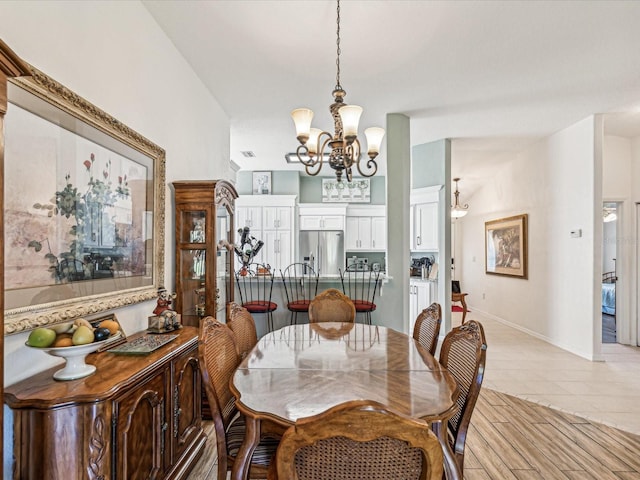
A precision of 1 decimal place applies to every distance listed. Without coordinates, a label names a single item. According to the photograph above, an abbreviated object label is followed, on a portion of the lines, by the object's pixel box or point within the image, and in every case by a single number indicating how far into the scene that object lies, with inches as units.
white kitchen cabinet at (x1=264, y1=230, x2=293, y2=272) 284.7
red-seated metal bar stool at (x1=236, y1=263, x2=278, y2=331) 167.6
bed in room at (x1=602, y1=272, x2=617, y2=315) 268.5
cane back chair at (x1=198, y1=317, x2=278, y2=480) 59.7
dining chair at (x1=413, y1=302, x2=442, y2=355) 90.1
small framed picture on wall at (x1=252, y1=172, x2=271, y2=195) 291.0
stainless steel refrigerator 292.4
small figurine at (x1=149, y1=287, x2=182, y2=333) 85.0
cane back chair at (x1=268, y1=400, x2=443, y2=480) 34.7
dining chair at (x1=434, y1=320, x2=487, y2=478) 61.9
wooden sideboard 48.1
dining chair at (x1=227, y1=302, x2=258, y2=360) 87.0
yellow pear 51.6
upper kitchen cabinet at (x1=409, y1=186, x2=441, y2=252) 212.7
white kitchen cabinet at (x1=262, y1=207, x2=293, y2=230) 286.8
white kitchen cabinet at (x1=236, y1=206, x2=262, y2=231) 286.4
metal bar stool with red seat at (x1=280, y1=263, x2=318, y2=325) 168.6
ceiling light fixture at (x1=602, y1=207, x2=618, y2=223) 234.2
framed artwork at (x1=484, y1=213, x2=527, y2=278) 234.2
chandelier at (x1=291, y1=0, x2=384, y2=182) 89.7
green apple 49.4
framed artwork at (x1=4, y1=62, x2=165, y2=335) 53.3
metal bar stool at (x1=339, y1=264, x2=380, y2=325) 164.9
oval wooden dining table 52.3
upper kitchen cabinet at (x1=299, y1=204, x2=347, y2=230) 292.5
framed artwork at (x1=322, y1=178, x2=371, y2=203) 306.5
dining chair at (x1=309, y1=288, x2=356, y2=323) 123.4
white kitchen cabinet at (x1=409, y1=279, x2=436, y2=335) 213.0
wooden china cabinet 111.1
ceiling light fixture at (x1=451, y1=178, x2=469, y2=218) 278.1
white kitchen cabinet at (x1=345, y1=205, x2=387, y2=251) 303.7
